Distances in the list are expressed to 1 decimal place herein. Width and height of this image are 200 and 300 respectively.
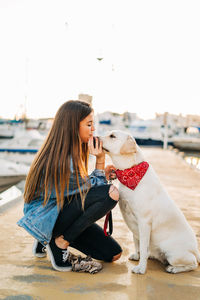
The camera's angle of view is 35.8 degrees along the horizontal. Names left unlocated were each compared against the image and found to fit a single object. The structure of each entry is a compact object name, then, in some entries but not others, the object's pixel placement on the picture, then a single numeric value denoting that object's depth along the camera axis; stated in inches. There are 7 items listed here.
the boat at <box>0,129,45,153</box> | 808.3
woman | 96.1
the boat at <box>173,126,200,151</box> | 1374.3
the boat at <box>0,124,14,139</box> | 1445.6
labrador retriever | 96.3
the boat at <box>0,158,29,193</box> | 408.8
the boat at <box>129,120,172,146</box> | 1390.3
